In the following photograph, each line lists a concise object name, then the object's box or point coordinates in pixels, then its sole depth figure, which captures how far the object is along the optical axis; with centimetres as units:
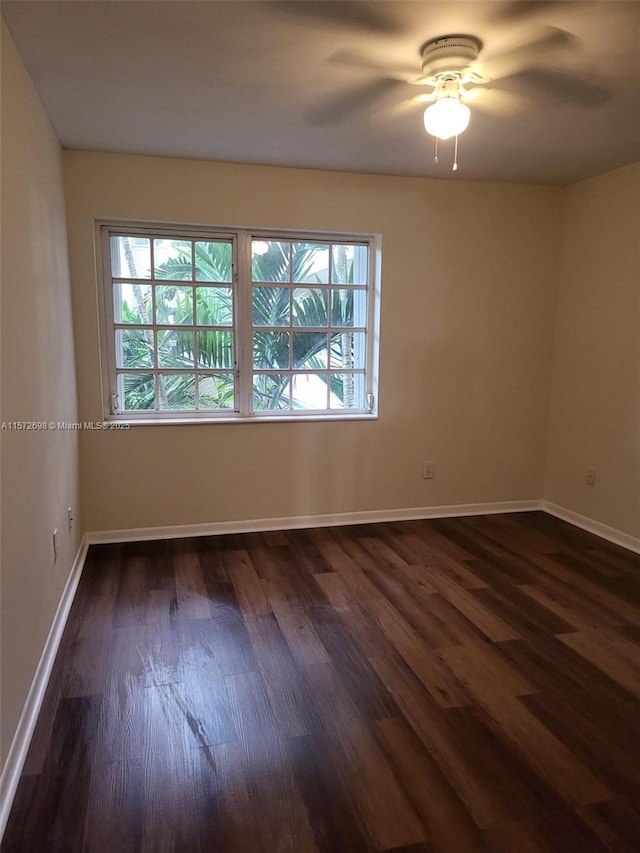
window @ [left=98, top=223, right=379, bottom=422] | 348
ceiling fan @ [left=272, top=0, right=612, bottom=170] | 177
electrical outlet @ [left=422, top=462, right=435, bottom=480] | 404
